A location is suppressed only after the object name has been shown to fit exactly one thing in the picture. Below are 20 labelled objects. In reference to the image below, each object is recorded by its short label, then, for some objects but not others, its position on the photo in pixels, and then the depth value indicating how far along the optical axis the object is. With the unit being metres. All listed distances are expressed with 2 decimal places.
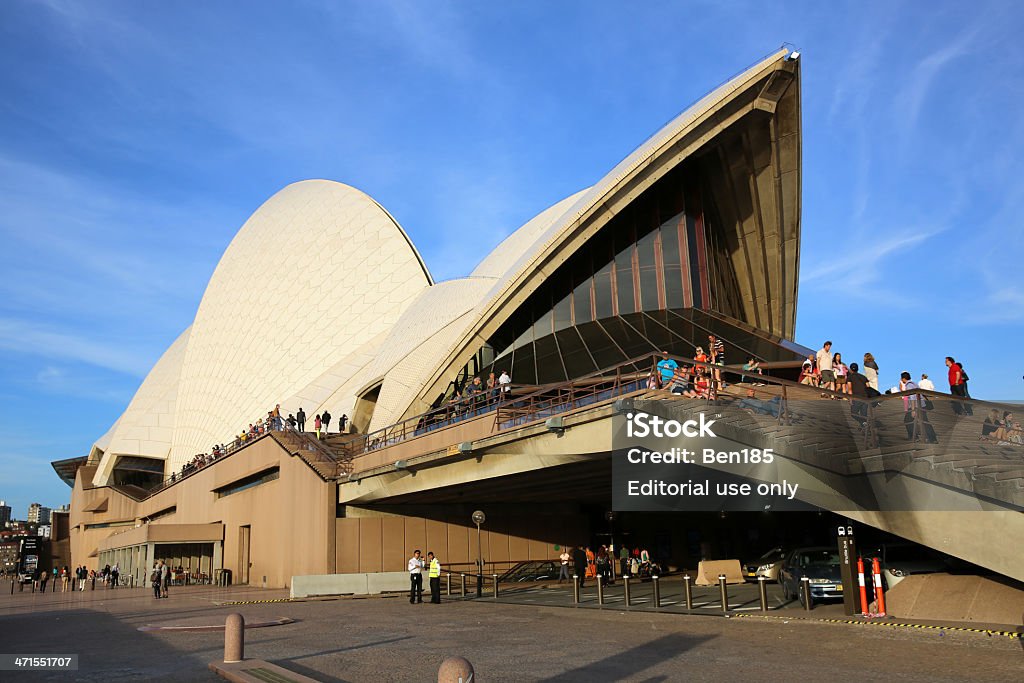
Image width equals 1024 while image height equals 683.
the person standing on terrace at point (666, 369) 15.52
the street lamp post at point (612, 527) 29.70
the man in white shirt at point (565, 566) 27.61
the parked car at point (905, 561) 14.01
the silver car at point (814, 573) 15.27
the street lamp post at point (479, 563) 22.00
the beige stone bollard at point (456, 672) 5.36
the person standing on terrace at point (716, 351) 19.15
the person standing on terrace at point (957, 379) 16.34
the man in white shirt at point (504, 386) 20.72
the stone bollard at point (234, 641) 9.65
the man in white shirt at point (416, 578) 19.59
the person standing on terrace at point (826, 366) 17.02
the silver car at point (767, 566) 21.97
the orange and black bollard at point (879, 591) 12.66
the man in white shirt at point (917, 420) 11.57
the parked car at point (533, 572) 27.98
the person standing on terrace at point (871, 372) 18.48
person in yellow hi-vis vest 19.70
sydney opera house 22.39
